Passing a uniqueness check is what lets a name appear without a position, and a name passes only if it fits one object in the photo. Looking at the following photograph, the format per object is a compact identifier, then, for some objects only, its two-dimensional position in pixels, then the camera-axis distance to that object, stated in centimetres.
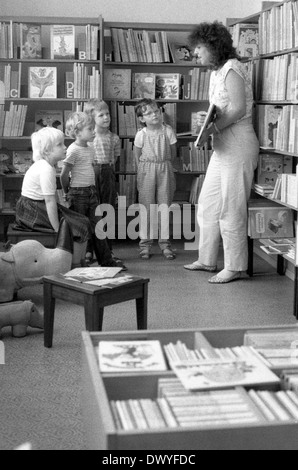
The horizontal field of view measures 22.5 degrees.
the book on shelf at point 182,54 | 694
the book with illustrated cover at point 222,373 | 222
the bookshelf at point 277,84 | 517
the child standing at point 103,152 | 596
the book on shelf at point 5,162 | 673
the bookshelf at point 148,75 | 673
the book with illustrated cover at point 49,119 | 677
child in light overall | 624
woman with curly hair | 524
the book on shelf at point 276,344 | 247
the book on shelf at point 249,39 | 614
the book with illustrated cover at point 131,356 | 236
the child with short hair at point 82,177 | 551
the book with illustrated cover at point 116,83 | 675
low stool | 499
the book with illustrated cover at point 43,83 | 657
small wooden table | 362
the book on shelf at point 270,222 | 555
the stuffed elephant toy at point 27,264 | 432
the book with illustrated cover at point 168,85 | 681
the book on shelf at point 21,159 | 677
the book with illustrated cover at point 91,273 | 382
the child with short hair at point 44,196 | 493
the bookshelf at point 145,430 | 189
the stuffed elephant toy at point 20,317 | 402
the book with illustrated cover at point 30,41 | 654
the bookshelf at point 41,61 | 653
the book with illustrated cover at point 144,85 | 678
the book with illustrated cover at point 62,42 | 654
